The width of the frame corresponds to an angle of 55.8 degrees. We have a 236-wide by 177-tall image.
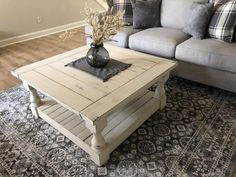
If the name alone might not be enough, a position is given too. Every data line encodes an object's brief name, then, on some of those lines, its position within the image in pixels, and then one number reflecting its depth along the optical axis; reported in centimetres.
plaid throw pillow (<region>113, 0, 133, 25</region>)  280
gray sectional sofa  203
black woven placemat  167
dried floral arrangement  159
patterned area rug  149
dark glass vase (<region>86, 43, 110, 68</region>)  170
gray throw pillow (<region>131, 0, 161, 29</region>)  270
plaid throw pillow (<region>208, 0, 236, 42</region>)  213
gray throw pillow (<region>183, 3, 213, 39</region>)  226
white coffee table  140
